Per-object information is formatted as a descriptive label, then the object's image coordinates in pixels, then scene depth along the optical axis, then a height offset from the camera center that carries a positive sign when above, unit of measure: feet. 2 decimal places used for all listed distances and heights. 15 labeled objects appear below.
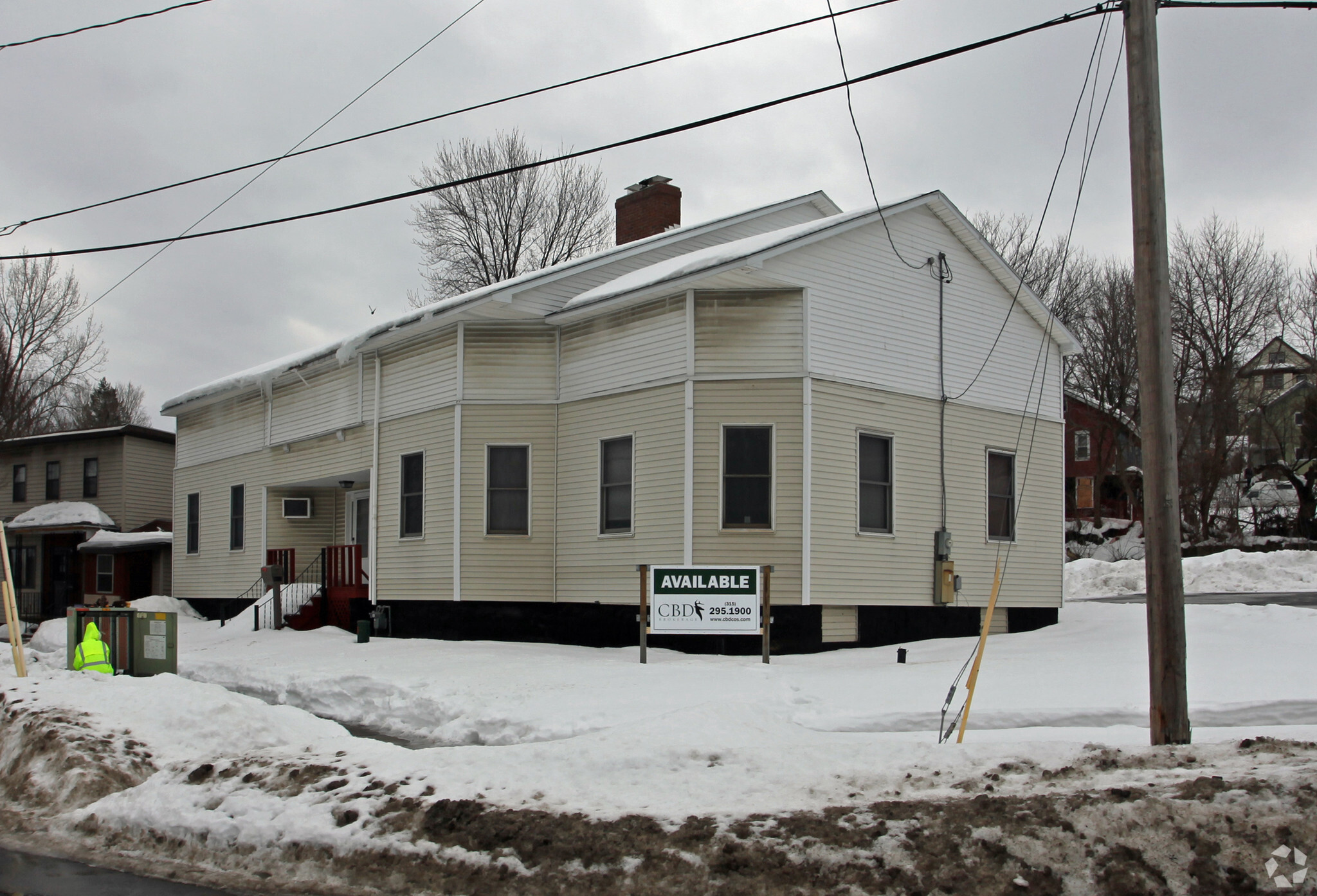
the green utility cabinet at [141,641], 46.65 -4.96
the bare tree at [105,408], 217.09 +24.11
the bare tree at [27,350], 133.69 +21.51
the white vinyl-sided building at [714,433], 52.06 +4.56
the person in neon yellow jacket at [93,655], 43.96 -5.22
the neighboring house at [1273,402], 141.49 +16.80
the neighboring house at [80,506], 110.73 +1.85
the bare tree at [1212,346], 140.05 +22.46
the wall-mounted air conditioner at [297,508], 76.79 +1.04
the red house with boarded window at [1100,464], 153.79 +8.47
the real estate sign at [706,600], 45.62 -3.21
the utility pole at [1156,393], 26.04 +3.14
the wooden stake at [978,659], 26.20 -3.35
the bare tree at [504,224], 145.89 +39.51
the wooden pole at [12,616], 39.93 -3.33
